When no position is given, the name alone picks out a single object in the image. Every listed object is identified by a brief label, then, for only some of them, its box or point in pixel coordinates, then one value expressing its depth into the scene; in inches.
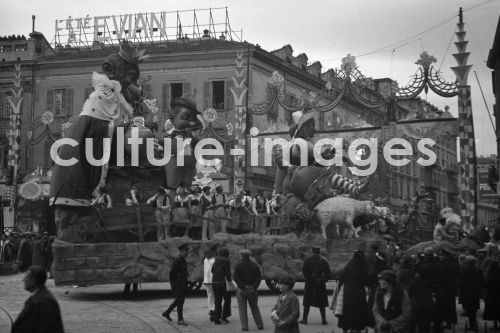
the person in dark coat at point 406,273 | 446.3
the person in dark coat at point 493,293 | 552.4
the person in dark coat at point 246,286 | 522.0
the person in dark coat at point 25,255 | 1074.1
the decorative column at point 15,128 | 1466.5
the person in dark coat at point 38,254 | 922.7
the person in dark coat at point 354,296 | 438.0
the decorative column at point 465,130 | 937.5
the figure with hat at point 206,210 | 839.8
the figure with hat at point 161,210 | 766.5
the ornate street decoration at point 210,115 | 1362.0
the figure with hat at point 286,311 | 386.9
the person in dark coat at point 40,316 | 293.0
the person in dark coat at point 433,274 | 492.4
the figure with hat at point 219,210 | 858.1
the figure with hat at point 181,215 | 777.6
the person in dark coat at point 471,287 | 557.3
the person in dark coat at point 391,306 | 373.1
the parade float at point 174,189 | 708.7
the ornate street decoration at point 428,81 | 1010.7
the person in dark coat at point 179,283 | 548.4
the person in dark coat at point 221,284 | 552.7
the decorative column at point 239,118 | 1244.5
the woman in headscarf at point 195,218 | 802.2
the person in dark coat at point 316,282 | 556.7
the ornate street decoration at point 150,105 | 1408.1
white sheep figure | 832.3
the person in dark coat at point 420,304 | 458.0
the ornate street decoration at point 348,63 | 1116.5
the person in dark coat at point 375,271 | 460.1
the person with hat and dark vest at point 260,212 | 890.1
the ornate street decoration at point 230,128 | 1514.5
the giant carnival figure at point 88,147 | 768.9
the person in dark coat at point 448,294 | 516.4
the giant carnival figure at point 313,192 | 834.2
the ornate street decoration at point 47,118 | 1496.6
